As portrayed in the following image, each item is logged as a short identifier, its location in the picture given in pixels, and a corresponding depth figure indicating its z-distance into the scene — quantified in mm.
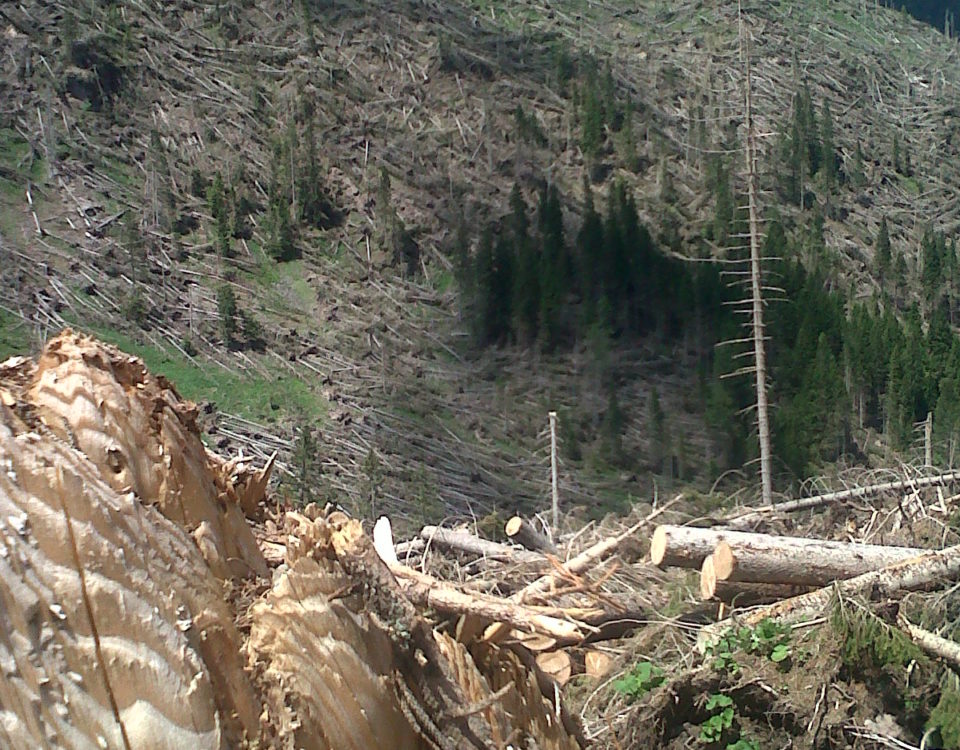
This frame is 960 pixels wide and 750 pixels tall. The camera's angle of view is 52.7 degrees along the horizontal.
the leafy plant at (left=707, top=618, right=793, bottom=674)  4293
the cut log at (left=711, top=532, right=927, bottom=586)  5117
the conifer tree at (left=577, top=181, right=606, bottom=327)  27234
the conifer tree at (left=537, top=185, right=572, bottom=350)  26531
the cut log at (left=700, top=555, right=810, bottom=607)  5262
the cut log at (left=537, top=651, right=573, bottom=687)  4426
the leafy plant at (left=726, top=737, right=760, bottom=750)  3987
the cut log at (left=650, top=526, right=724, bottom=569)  5359
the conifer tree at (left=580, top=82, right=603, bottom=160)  32750
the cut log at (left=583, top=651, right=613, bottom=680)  4973
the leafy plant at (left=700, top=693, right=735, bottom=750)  4043
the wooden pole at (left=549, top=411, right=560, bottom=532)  10455
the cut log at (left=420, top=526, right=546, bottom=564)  6875
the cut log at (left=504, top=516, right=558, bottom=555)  6980
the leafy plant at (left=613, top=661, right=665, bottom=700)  4363
